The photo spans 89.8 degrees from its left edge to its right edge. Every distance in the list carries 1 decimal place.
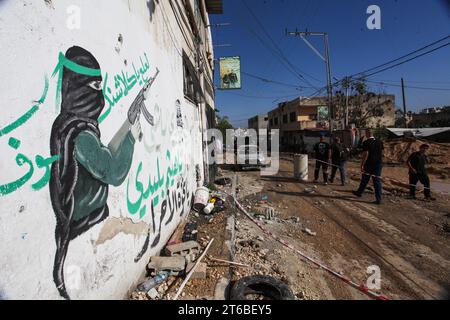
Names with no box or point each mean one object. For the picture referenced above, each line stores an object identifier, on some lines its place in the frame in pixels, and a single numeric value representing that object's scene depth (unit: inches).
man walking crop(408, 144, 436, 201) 252.8
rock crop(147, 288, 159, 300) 101.2
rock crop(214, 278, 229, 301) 105.4
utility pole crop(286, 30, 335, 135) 669.3
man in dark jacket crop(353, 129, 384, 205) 243.8
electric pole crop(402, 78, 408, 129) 1080.5
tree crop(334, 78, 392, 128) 1017.5
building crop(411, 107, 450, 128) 1290.4
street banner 488.1
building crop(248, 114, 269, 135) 1988.9
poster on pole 985.5
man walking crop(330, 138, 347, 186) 339.6
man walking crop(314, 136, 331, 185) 354.6
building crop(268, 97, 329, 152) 995.9
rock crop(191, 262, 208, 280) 116.9
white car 508.7
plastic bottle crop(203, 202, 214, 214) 221.2
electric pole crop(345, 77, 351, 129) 837.8
